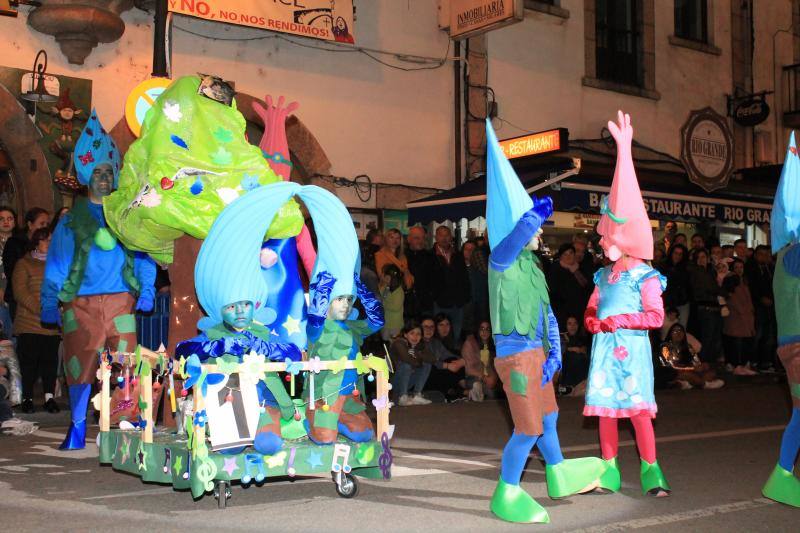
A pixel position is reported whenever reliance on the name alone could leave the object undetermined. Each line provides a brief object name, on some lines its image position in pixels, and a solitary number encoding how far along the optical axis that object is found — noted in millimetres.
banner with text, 13766
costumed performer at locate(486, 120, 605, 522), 5883
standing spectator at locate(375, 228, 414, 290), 12719
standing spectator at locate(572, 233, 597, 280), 13977
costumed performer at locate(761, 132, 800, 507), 6438
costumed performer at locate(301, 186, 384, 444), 6391
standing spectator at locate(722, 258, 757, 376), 15773
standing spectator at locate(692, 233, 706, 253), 16172
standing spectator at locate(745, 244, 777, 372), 16500
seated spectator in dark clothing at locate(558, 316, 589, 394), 13195
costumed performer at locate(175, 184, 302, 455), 6031
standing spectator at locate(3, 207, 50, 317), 10812
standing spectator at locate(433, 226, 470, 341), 12953
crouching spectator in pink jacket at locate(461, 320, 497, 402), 12516
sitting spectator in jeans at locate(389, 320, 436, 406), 11891
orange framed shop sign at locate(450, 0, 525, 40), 15039
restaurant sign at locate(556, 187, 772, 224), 14078
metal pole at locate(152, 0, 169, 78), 9445
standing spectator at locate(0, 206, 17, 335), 10838
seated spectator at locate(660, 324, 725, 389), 14008
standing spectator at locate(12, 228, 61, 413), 10492
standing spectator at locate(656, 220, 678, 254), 18228
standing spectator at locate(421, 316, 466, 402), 12383
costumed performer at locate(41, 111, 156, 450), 8172
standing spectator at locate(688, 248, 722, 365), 15039
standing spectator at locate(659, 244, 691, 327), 14625
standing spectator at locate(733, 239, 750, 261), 16969
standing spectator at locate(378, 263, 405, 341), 12484
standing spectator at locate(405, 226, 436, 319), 12797
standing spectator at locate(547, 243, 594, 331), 13359
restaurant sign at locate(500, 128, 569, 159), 14508
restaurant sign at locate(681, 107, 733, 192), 16891
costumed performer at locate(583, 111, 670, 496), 6676
